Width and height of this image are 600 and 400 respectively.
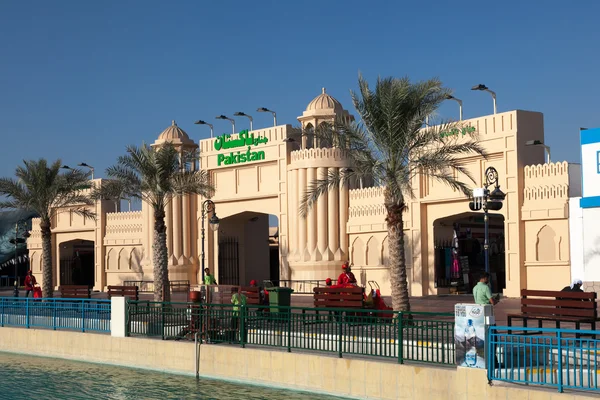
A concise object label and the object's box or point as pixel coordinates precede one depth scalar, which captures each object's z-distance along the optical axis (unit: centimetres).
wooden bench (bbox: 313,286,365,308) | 1880
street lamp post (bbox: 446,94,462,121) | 2988
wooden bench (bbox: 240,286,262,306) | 2184
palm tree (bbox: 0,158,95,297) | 3481
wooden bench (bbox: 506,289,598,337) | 1460
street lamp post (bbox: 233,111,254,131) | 3794
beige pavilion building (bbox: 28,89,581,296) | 2812
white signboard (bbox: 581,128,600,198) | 2605
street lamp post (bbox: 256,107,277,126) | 3653
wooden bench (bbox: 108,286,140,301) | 2757
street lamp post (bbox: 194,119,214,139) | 3959
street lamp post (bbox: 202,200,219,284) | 3239
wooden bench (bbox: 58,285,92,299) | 2914
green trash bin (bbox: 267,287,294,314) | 2216
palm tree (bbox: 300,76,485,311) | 2064
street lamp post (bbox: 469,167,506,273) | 2123
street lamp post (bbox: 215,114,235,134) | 3861
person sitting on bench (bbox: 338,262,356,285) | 2230
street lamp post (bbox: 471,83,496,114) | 2781
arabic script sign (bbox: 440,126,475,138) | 2919
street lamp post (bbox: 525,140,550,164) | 2800
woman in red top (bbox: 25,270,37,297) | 3319
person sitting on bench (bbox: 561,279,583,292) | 1830
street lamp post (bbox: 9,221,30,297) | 4118
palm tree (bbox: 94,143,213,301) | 2869
